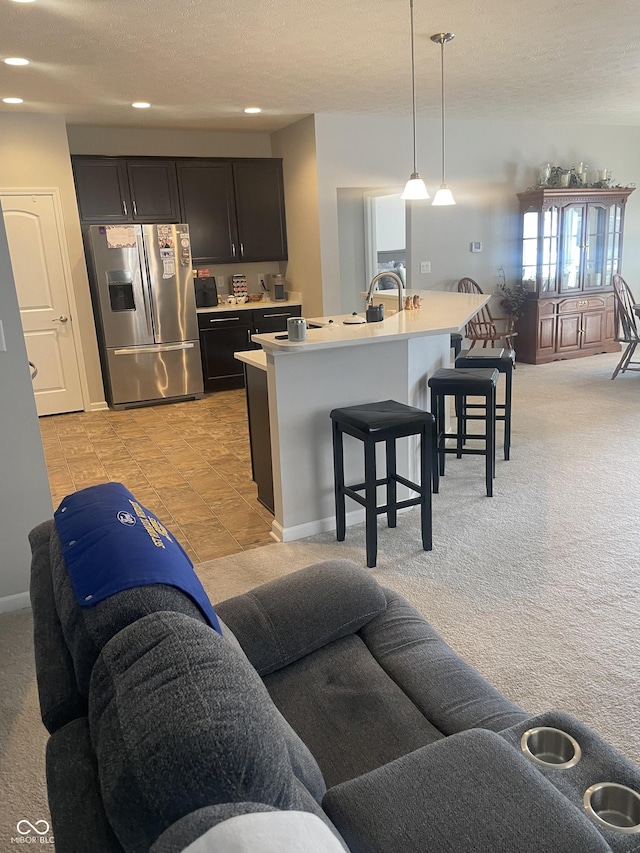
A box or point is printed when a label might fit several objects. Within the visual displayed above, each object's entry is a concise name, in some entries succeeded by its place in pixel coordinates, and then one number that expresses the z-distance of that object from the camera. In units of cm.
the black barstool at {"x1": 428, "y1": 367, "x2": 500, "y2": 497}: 365
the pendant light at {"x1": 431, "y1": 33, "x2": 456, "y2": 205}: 428
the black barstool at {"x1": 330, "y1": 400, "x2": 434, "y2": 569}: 292
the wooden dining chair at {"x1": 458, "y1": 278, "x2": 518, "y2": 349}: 695
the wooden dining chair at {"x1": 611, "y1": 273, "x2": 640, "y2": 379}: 613
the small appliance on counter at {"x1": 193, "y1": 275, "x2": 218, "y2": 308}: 695
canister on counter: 309
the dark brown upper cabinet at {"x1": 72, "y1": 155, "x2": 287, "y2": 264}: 621
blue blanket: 98
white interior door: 574
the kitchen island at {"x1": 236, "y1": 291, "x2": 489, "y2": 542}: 319
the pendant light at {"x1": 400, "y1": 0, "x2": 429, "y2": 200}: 384
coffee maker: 726
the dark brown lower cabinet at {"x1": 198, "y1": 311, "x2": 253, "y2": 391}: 674
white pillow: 64
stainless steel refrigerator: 596
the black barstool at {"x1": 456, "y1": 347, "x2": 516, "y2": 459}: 418
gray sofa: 71
